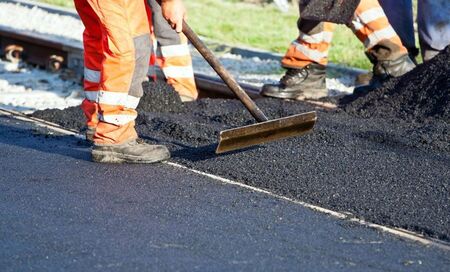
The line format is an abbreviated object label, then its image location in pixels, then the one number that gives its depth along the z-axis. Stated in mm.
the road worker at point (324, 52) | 11581
